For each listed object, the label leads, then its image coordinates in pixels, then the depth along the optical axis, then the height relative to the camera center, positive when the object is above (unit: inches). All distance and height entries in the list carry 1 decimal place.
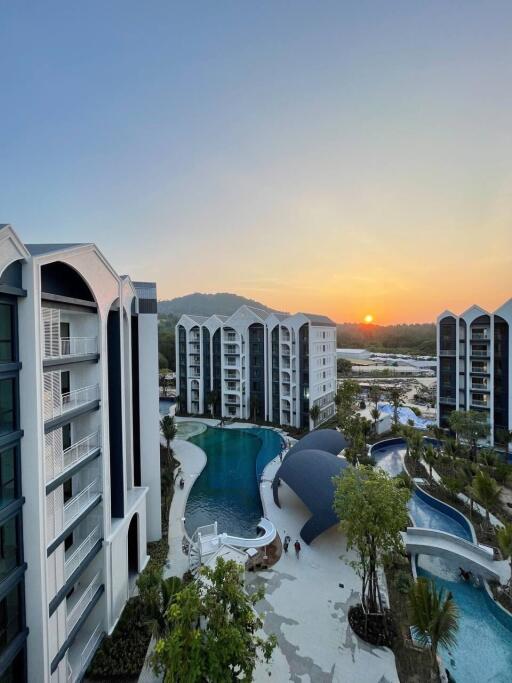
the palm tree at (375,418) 1374.3 -330.1
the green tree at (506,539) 536.7 -312.4
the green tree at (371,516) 468.4 -241.5
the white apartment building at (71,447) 341.4 -137.7
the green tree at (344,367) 3078.2 -291.9
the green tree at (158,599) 430.9 -328.9
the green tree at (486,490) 679.7 -300.3
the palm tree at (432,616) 393.1 -312.5
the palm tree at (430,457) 938.1 -326.5
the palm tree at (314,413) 1454.2 -317.0
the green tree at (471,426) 1103.3 -290.1
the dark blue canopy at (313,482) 669.9 -308.1
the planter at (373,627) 464.1 -392.2
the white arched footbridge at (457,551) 607.5 -392.9
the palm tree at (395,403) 1440.2 -287.0
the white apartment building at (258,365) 1544.0 -141.2
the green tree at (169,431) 1091.9 -294.6
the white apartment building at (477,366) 1230.3 -122.7
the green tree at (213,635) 294.2 -256.8
